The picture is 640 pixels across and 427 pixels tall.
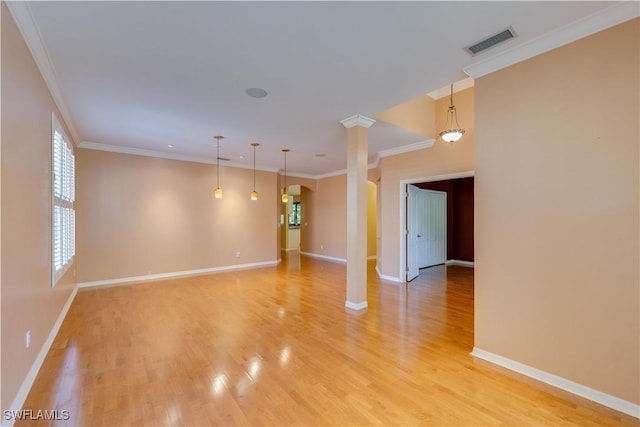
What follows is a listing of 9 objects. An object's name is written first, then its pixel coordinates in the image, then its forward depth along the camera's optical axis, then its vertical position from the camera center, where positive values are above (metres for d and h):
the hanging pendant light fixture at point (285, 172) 6.11 +1.43
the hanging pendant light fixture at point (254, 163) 5.57 +1.47
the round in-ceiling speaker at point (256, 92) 3.22 +1.52
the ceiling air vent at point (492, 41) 2.29 +1.55
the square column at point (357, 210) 4.18 +0.09
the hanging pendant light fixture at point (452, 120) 5.03 +1.80
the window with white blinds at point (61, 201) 3.32 +0.23
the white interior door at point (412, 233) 6.05 -0.39
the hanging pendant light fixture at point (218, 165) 5.11 +1.36
